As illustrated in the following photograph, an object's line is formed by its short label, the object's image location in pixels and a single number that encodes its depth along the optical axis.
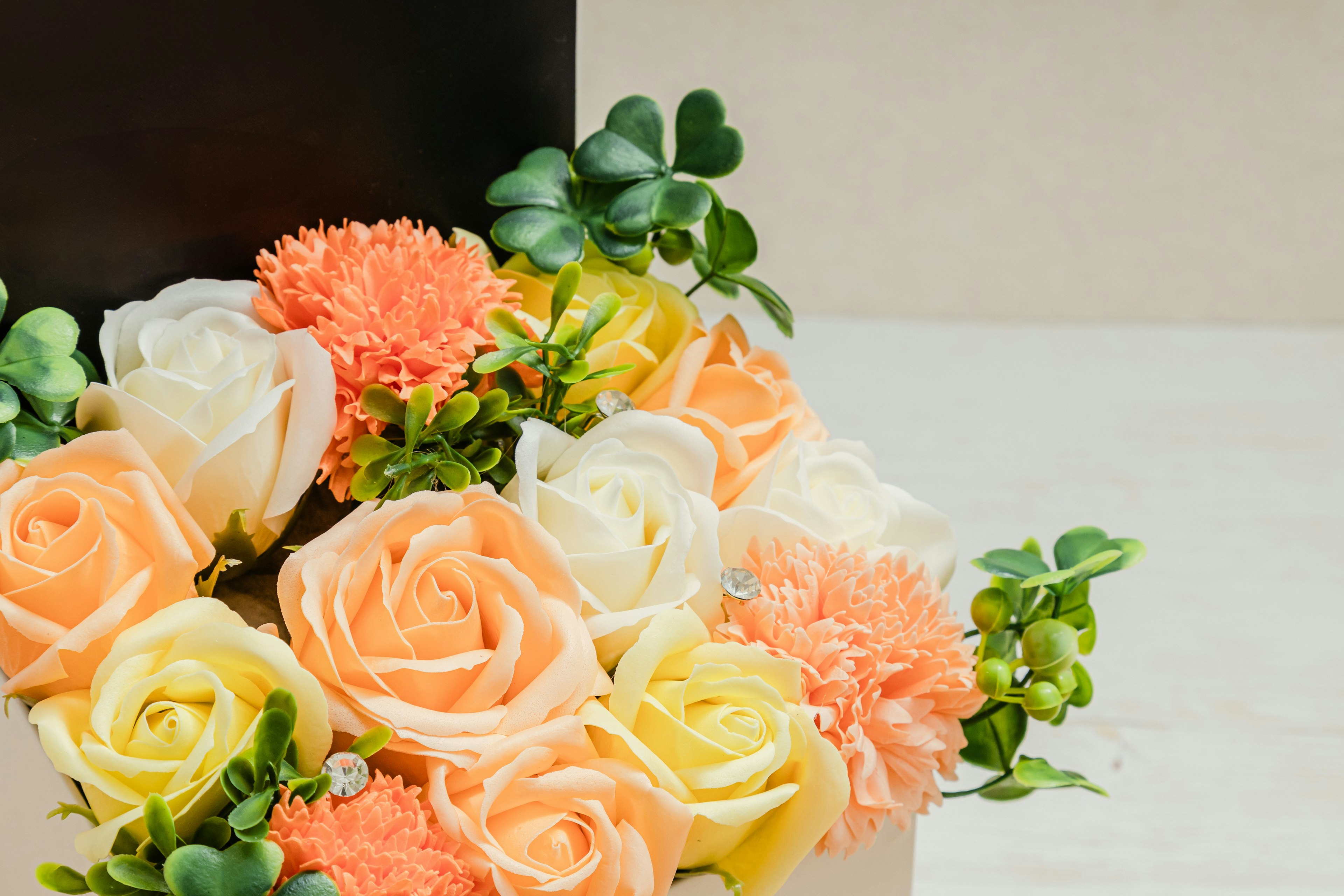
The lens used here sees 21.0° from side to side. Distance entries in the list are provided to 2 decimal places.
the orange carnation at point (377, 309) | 0.67
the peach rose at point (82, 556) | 0.64
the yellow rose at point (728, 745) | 0.65
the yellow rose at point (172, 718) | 0.63
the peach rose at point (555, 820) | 0.63
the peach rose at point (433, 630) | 0.64
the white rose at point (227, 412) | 0.66
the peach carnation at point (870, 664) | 0.66
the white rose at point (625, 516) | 0.66
